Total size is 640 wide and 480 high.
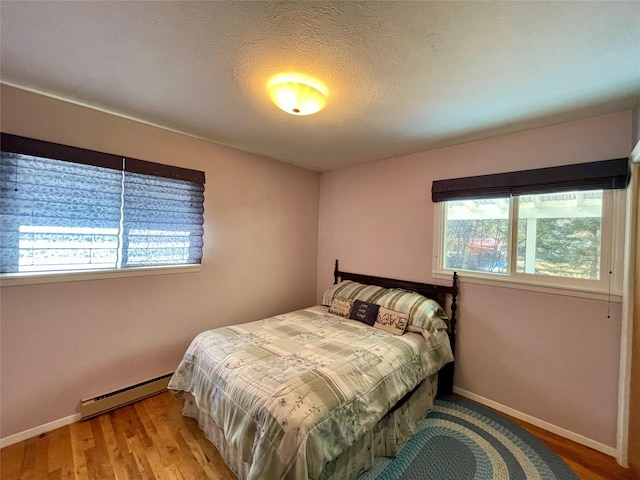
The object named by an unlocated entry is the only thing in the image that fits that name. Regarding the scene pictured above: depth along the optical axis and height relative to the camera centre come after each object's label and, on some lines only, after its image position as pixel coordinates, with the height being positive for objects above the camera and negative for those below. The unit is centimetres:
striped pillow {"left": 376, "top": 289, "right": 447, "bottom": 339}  235 -62
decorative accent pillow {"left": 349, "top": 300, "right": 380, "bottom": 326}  262 -71
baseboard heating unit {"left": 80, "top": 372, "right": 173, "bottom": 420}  210 -138
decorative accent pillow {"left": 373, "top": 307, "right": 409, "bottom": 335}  240 -73
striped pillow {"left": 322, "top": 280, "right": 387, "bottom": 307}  286 -57
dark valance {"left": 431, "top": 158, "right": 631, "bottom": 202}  188 +54
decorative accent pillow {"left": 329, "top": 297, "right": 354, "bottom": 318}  286 -72
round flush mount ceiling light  158 +88
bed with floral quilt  133 -88
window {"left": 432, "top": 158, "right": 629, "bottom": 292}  193 +19
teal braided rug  168 -143
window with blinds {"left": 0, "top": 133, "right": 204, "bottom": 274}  185 +17
